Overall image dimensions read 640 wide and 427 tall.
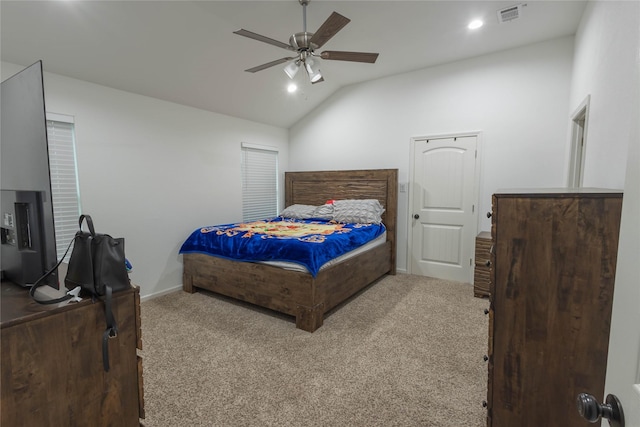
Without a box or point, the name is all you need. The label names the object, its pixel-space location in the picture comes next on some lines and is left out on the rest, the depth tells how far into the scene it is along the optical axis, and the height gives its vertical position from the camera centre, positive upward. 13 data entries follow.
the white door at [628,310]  0.57 -0.25
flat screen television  1.08 +0.02
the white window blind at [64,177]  2.75 +0.10
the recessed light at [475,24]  2.92 +1.65
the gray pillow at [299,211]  4.55 -0.35
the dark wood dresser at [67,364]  0.94 -0.61
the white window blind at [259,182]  4.64 +0.11
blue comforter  2.78 -0.54
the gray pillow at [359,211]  4.01 -0.30
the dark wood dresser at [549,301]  1.15 -0.46
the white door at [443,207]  3.89 -0.24
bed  2.76 -0.90
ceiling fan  2.12 +1.10
